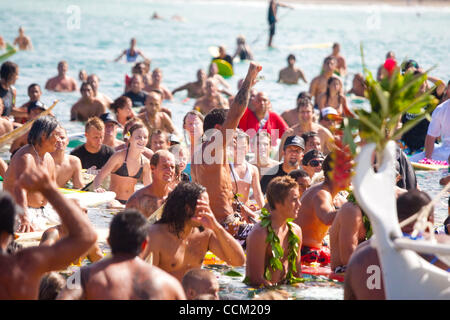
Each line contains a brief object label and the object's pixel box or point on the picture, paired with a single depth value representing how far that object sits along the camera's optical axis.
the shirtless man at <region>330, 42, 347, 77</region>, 20.09
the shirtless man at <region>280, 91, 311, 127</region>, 12.50
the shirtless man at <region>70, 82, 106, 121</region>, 13.24
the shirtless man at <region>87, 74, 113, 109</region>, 13.51
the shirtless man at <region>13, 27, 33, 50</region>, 24.67
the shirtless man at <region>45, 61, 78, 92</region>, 18.38
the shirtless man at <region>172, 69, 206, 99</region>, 17.53
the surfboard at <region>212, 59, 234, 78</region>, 21.11
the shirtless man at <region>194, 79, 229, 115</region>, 13.88
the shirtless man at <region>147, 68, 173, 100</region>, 16.06
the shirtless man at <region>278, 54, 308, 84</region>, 21.08
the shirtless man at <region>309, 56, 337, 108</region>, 15.12
